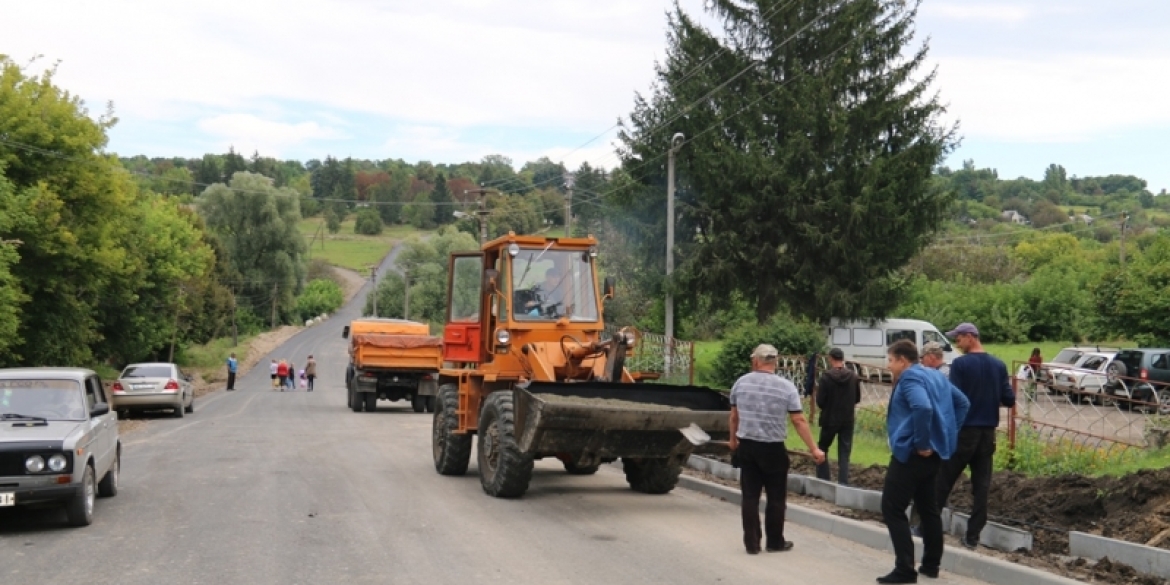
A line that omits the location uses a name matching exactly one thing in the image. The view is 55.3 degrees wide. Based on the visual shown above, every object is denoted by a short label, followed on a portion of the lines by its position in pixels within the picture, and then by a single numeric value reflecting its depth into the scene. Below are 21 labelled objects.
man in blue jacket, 8.14
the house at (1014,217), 148.50
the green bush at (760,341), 26.34
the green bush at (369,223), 170.50
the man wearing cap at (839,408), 12.62
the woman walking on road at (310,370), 51.30
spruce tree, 34.00
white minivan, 36.81
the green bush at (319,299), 117.88
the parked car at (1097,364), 29.32
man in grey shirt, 9.29
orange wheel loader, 11.84
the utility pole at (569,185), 41.03
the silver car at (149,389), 30.19
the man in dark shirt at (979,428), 9.20
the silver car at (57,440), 10.27
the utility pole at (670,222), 33.53
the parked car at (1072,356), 35.72
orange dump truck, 31.73
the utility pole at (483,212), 44.88
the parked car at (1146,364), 31.28
